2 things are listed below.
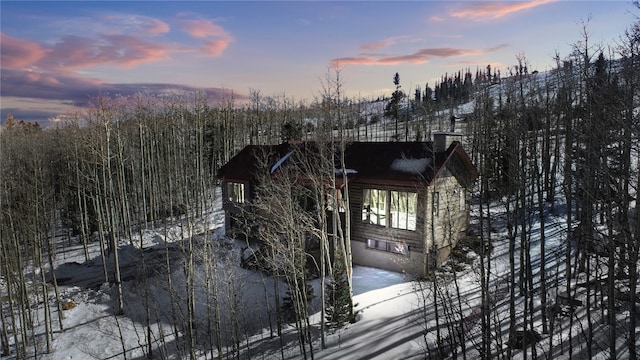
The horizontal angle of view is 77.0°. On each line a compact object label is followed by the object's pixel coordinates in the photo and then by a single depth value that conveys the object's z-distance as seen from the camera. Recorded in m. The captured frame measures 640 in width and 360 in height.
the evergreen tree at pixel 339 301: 18.70
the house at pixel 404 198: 21.91
